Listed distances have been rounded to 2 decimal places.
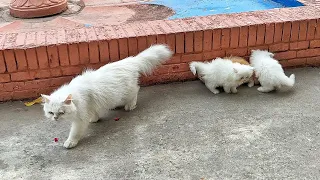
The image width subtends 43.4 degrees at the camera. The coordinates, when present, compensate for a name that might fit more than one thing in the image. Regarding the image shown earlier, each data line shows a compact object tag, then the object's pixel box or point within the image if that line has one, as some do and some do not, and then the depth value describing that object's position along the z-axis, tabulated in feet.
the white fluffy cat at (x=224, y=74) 11.95
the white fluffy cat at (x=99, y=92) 9.75
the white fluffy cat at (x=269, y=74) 11.91
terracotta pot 15.47
